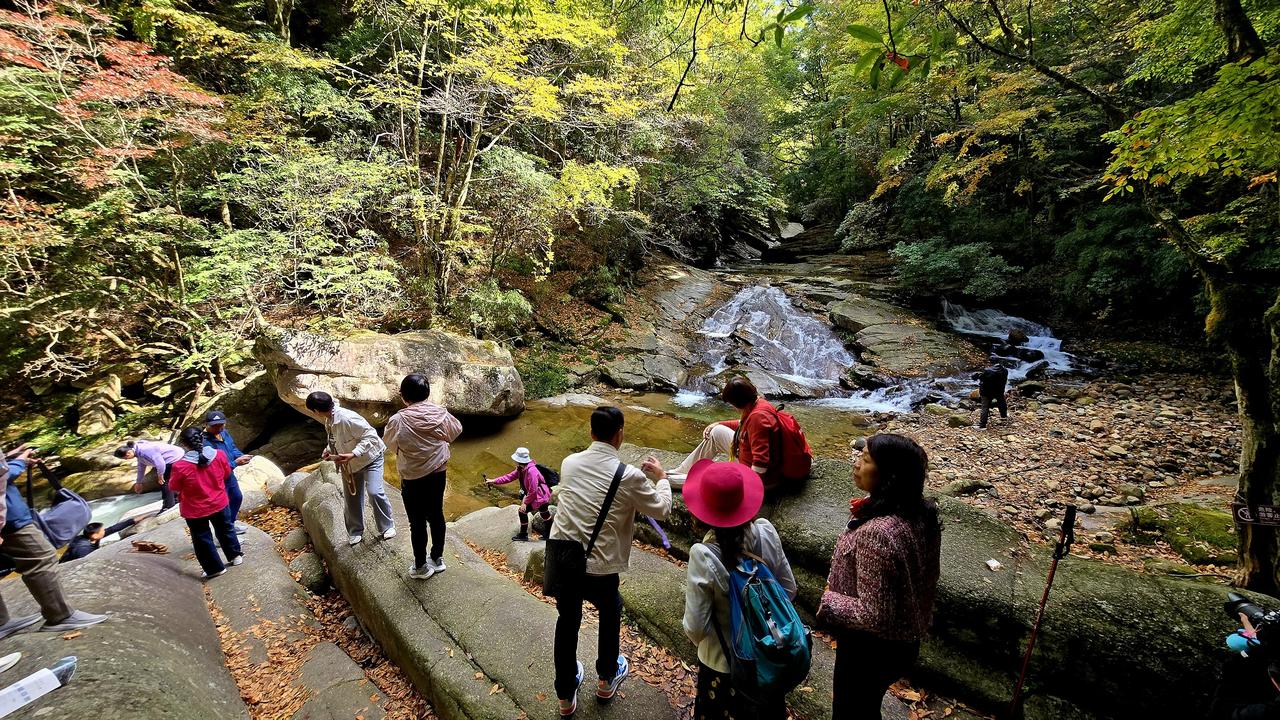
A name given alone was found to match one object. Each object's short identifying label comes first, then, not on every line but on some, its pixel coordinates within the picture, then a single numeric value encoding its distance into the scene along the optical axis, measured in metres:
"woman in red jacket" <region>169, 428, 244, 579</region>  4.51
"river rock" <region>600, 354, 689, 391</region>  13.54
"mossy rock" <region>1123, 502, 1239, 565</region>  4.41
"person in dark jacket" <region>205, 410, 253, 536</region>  5.27
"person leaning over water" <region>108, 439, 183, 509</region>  5.95
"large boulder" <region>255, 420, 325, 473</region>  10.02
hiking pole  2.49
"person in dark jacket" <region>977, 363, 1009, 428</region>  8.84
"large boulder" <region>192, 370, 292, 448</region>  9.92
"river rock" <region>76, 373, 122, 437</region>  8.99
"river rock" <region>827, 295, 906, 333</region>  15.50
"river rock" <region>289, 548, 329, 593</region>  5.04
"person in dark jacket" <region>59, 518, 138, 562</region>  5.90
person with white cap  5.42
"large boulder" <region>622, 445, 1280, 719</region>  2.59
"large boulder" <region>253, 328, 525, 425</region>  8.66
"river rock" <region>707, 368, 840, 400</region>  12.60
